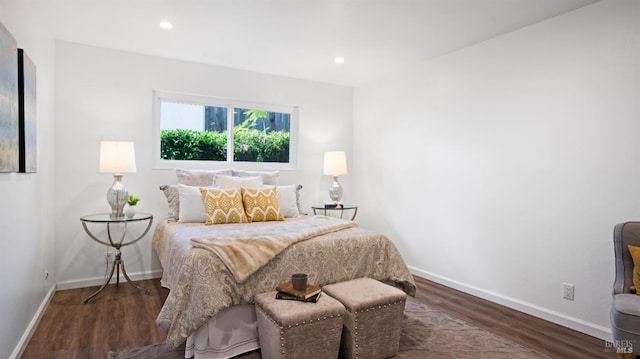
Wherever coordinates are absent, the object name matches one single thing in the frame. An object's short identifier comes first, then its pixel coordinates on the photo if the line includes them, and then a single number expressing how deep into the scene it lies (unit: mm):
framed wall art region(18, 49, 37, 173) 2160
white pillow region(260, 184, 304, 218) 3779
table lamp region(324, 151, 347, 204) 4684
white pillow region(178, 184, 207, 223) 3373
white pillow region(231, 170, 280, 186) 4059
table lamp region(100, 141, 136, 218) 3295
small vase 3348
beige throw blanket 2184
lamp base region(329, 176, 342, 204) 4695
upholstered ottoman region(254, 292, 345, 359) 1942
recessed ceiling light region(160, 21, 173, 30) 3080
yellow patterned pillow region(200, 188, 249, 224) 3277
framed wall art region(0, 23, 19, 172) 1797
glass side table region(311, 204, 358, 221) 4613
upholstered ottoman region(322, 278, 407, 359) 2160
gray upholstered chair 1869
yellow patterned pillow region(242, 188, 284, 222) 3428
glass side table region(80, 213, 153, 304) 3152
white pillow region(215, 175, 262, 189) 3693
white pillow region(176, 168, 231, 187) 3781
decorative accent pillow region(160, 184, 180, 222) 3557
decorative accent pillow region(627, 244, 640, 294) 2117
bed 2119
